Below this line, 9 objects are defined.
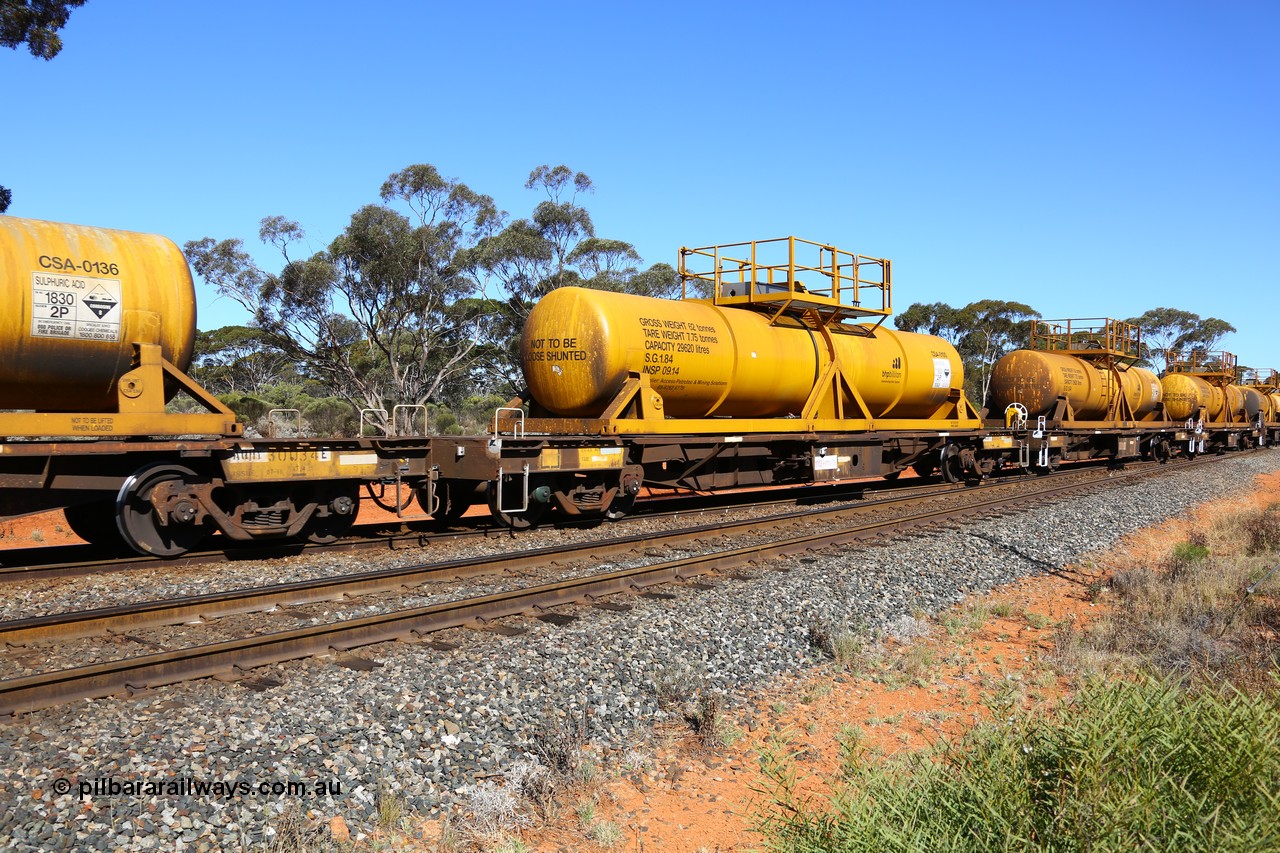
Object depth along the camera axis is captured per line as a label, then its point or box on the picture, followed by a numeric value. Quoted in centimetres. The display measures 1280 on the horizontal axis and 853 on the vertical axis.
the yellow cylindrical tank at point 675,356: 1228
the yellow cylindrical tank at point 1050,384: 2294
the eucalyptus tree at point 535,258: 3775
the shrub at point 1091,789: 286
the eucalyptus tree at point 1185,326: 8731
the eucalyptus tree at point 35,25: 1892
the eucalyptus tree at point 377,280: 3400
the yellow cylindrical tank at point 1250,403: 4144
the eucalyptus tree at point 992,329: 6138
